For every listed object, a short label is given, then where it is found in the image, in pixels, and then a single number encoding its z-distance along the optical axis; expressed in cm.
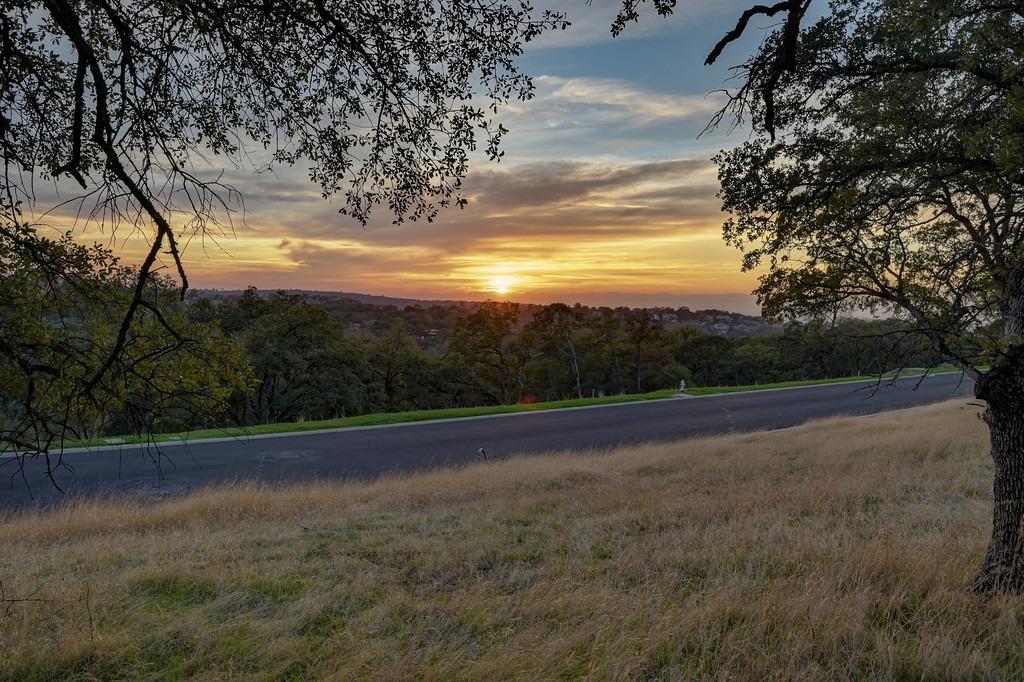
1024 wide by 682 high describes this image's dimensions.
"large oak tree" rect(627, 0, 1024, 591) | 464
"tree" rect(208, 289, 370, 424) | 3547
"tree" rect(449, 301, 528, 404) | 5103
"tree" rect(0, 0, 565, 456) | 407
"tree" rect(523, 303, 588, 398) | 5378
